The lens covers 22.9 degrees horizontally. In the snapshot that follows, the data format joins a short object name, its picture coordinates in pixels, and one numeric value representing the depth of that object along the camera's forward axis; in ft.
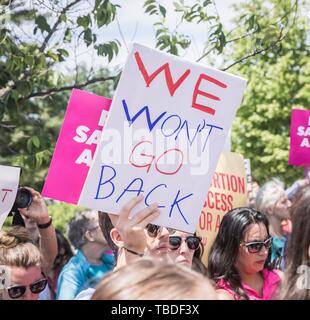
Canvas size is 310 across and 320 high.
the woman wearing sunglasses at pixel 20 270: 10.13
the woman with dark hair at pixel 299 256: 9.03
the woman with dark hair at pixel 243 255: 12.60
